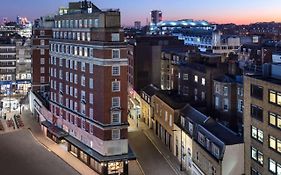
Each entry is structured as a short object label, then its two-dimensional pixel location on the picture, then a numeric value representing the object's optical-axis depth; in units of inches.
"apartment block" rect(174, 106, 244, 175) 2145.7
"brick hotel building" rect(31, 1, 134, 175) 2778.1
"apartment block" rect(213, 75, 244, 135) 2908.5
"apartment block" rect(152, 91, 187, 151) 3073.3
